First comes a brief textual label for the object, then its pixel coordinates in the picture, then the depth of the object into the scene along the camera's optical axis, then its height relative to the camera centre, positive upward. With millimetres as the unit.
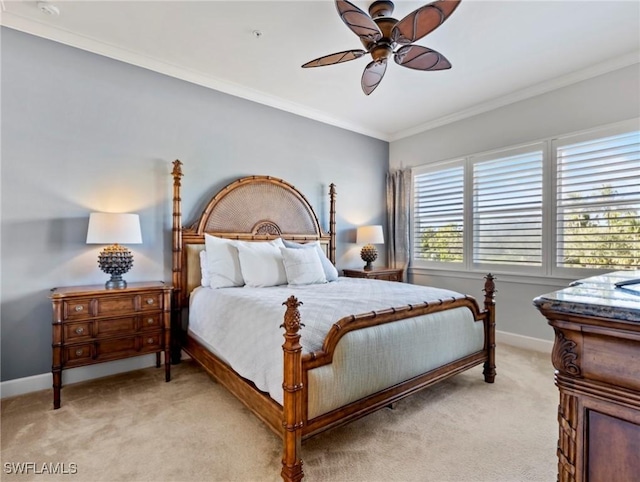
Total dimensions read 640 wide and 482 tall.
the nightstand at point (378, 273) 4375 -476
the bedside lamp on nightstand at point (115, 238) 2576 +6
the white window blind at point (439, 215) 4438 +356
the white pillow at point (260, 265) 3025 -249
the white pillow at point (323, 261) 3557 -246
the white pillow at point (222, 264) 3002 -237
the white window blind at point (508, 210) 3682 +358
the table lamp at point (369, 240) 4609 -12
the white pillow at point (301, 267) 3156 -277
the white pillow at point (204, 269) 3129 -302
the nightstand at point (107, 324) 2340 -672
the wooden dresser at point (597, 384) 802 -379
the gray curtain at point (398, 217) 5004 +350
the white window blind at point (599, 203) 3041 +369
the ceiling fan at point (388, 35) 1905 +1367
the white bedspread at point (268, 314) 1809 -504
